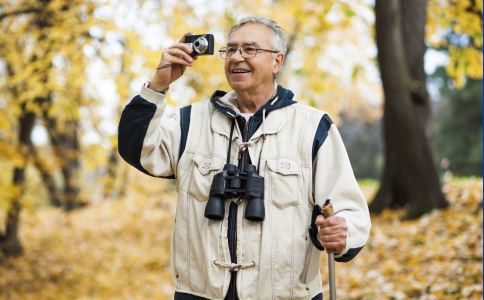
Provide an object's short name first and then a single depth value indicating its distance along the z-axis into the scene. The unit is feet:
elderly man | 7.67
